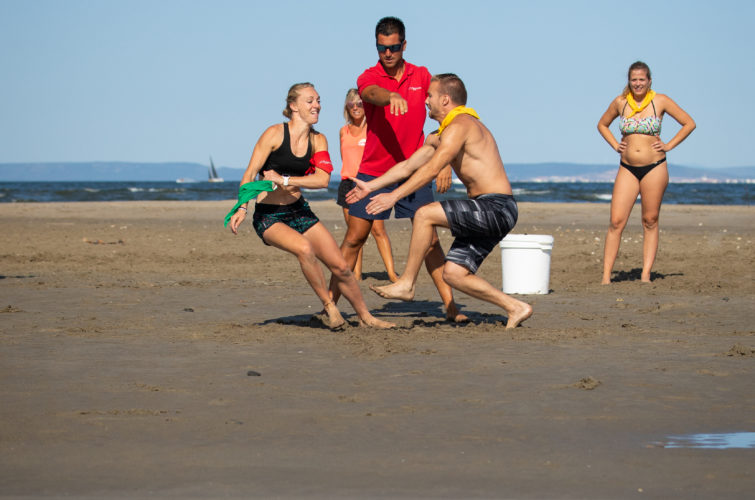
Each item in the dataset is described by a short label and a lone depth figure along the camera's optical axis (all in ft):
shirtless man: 42.47
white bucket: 60.29
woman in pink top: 66.23
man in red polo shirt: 47.09
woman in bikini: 63.93
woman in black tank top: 44.14
